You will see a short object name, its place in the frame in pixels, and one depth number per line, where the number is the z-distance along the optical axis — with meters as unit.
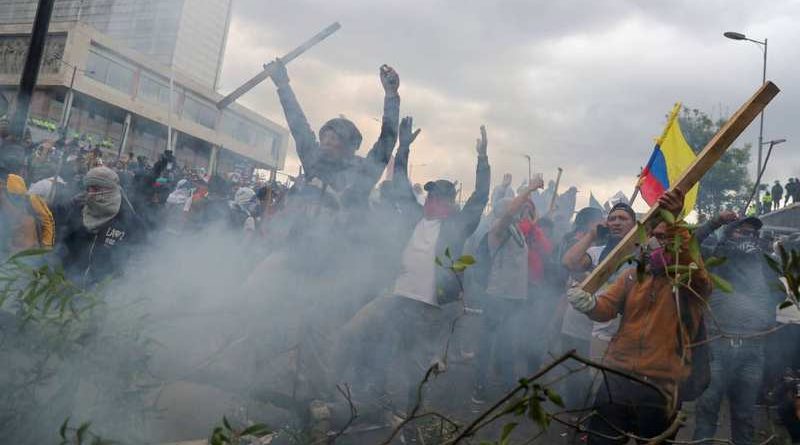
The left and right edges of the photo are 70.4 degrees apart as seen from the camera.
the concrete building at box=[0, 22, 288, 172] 27.77
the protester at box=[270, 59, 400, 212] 3.66
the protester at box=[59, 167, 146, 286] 3.82
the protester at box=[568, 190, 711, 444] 2.77
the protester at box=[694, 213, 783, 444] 3.82
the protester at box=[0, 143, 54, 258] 3.92
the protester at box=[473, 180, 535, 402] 5.37
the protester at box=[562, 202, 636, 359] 3.85
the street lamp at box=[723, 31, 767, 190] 19.09
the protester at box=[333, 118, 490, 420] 4.23
